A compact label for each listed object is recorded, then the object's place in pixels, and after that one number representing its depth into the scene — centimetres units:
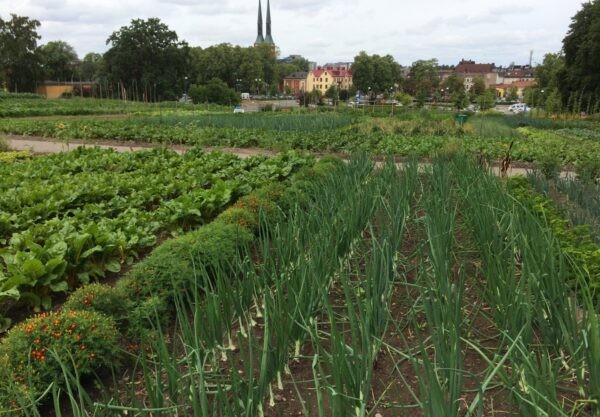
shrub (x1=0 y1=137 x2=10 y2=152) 1155
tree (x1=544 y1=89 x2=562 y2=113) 2738
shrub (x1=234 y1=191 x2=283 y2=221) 509
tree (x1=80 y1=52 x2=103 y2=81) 7362
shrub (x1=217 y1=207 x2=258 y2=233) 461
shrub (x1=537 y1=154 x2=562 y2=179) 731
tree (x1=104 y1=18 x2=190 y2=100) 5275
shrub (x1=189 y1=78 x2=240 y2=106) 4822
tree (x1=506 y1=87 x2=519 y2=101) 7794
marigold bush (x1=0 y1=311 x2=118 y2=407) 230
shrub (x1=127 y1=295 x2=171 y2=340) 289
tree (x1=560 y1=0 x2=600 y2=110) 3347
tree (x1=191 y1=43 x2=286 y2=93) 6719
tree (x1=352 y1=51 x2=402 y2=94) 6775
